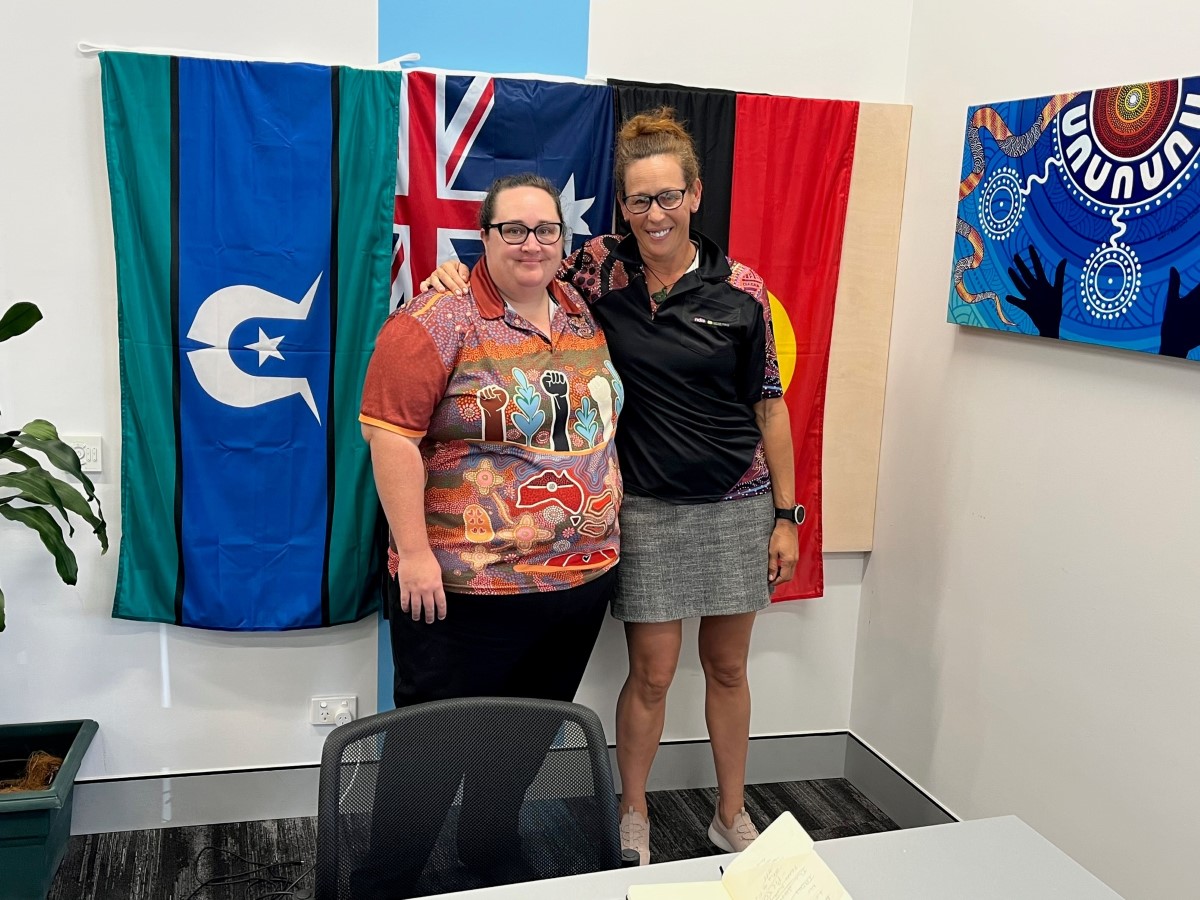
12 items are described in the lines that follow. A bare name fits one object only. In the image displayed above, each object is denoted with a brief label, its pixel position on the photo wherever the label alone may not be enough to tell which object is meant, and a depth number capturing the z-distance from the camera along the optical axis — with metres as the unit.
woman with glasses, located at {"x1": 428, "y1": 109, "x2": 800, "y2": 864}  2.36
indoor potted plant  2.19
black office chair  1.46
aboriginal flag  2.71
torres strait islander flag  2.42
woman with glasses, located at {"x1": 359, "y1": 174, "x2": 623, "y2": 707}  2.05
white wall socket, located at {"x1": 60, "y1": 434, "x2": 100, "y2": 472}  2.52
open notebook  1.25
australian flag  2.54
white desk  1.36
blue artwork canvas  1.99
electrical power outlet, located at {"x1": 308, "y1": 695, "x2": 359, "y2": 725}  2.79
